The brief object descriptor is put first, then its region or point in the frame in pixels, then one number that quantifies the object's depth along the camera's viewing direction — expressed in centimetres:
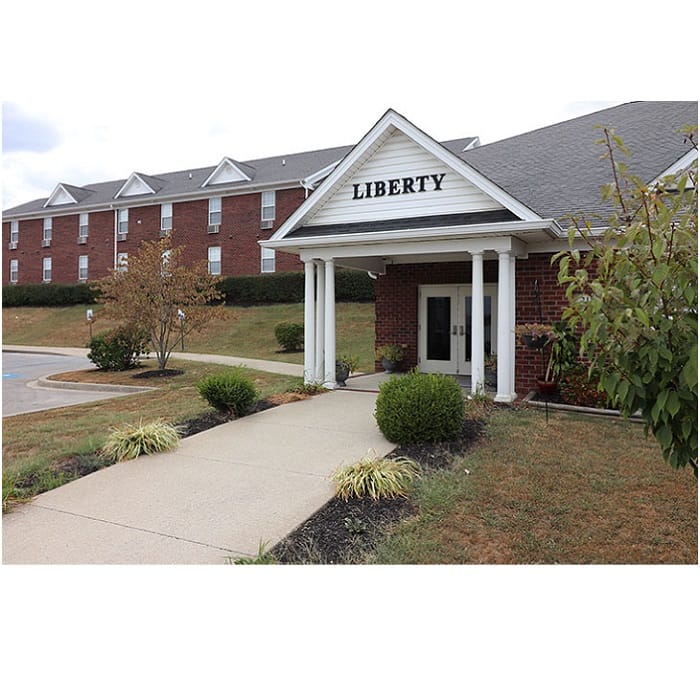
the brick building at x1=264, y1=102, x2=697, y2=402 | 952
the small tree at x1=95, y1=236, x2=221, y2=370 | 1375
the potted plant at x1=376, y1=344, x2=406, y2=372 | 1305
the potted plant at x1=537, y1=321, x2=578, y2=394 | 879
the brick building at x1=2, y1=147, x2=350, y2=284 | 2797
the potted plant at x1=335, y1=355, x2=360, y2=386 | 1127
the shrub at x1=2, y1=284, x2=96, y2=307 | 3111
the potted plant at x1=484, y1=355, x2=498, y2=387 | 1062
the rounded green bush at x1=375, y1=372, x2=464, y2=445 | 652
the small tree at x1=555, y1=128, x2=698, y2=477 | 267
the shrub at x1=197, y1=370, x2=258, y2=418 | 807
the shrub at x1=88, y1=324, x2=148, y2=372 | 1492
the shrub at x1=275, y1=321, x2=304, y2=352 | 1997
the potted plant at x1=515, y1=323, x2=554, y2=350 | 891
